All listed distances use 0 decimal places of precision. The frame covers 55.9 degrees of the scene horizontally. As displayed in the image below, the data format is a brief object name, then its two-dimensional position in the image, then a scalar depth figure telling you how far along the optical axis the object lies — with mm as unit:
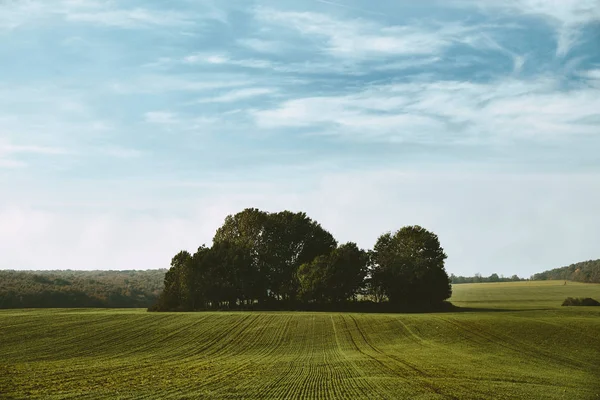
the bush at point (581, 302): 93312
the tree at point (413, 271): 89875
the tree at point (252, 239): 91188
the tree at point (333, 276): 87000
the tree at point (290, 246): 92688
